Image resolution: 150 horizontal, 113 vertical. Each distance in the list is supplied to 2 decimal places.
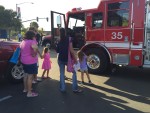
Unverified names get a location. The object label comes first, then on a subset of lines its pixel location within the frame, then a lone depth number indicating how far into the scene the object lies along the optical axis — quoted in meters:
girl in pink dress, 4.22
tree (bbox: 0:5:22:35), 29.60
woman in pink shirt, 3.13
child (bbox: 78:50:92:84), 3.86
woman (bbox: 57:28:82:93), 3.25
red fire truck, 4.05
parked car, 3.64
